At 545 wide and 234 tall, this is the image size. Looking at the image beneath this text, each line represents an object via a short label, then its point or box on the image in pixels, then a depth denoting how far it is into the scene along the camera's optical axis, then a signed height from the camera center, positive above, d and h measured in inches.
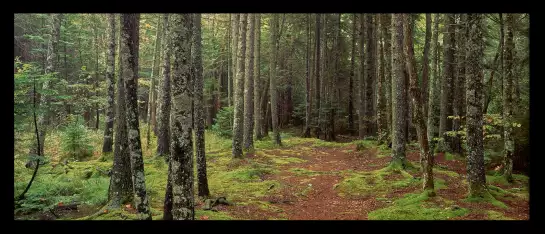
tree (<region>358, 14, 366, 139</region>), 957.2 +48.3
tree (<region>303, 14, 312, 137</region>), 1079.6 +41.2
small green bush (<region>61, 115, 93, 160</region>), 643.6 -53.5
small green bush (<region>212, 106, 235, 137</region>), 1006.4 -24.5
